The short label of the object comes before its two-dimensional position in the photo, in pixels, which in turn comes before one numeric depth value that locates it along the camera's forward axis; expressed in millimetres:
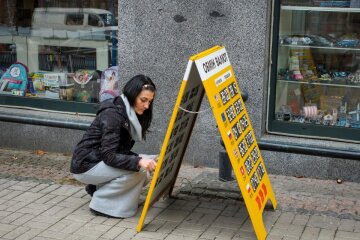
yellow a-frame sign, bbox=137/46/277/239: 5438
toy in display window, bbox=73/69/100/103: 8641
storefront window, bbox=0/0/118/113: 8508
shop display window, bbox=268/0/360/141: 7391
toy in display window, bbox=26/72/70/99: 8867
